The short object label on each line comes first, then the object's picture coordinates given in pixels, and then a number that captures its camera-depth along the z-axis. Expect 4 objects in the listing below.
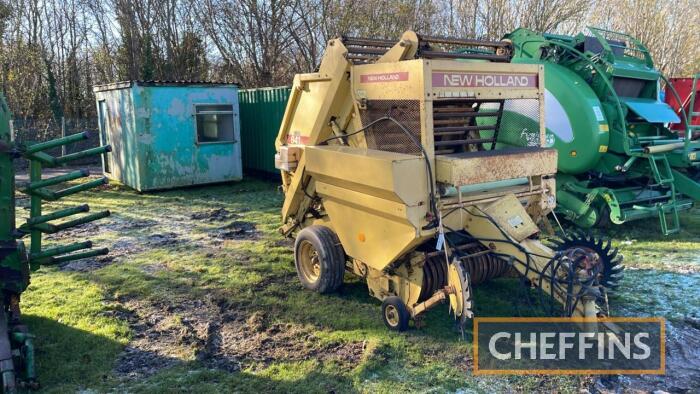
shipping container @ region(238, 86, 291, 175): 11.86
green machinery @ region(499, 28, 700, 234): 6.78
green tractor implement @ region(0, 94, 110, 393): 3.49
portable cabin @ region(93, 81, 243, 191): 10.75
